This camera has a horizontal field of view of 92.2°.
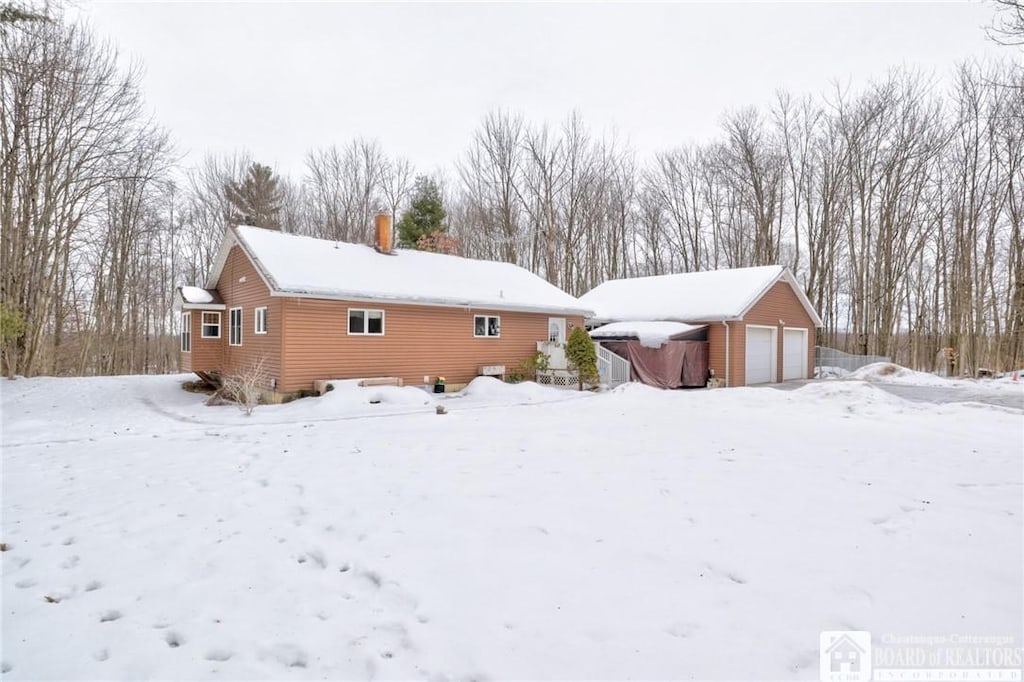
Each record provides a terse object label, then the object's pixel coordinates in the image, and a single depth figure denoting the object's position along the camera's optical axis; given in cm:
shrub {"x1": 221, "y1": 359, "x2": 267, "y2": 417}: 1052
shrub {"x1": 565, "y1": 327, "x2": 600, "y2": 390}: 1530
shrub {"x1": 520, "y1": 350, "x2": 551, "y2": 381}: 1647
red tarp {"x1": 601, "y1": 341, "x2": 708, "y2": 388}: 1709
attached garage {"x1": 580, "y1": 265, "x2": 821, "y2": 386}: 1788
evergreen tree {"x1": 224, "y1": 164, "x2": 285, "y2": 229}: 2555
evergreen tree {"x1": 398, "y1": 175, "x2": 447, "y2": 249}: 2581
